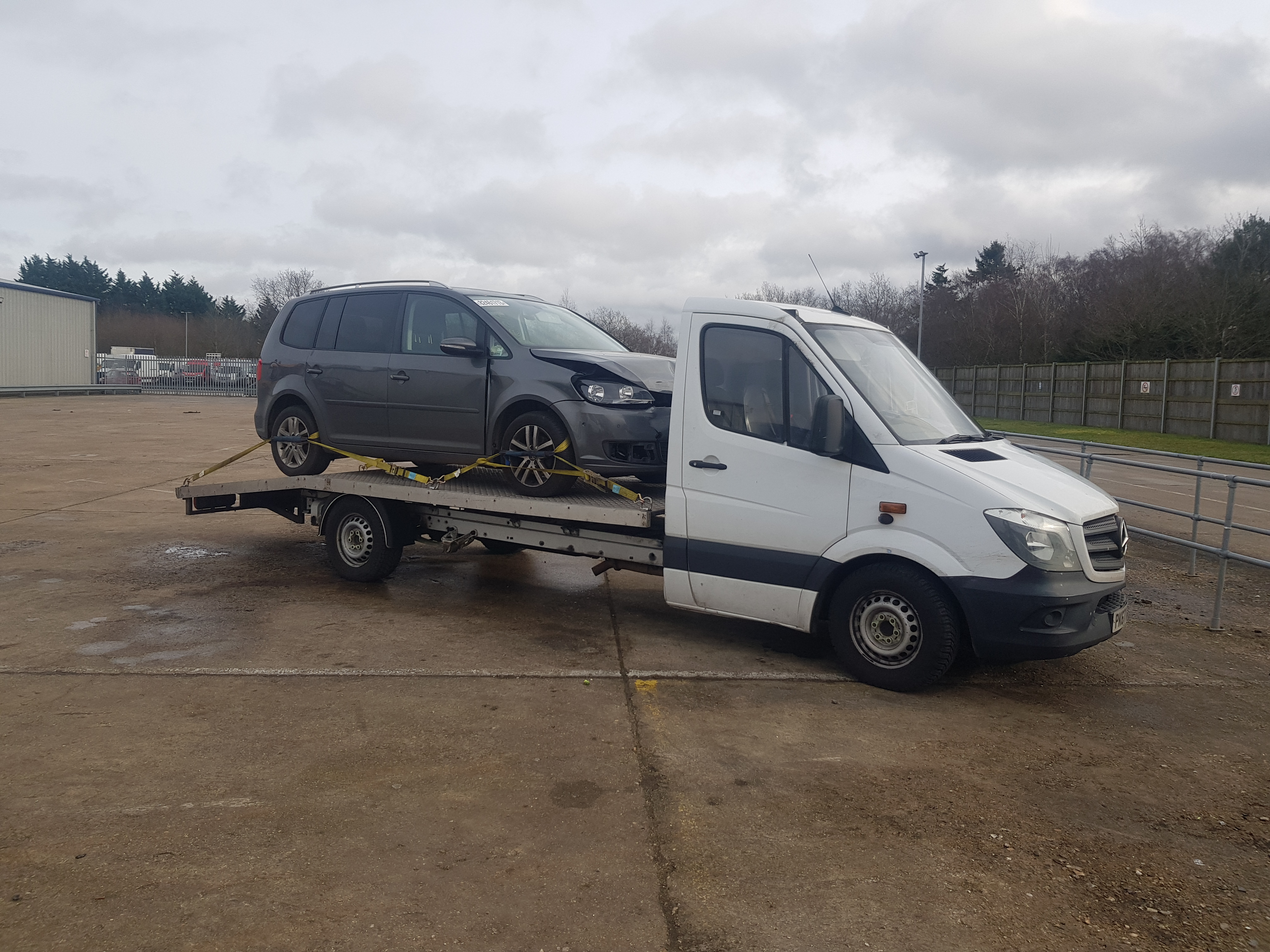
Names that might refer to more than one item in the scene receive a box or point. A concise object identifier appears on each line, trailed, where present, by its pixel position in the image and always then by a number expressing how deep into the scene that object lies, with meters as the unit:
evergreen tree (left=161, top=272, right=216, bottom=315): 98.56
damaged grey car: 6.96
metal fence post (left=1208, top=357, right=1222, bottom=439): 27.92
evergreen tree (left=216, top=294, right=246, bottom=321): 99.31
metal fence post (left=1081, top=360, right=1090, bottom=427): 34.38
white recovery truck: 5.44
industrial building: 40.41
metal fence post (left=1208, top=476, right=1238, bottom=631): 7.26
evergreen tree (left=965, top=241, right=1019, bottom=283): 71.50
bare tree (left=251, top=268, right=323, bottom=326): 78.12
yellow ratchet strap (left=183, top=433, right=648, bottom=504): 6.94
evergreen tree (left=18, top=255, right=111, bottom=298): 97.25
